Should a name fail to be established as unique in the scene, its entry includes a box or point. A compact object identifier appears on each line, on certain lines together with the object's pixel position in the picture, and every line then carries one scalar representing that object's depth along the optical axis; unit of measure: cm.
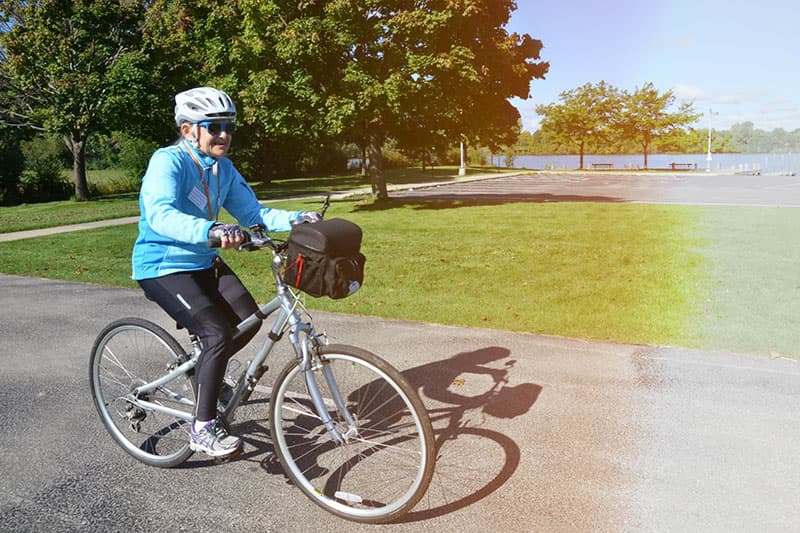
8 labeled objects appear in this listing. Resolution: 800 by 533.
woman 306
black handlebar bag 277
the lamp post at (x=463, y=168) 4630
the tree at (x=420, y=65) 1712
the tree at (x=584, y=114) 5375
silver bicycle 290
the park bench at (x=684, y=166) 5531
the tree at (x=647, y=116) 5328
